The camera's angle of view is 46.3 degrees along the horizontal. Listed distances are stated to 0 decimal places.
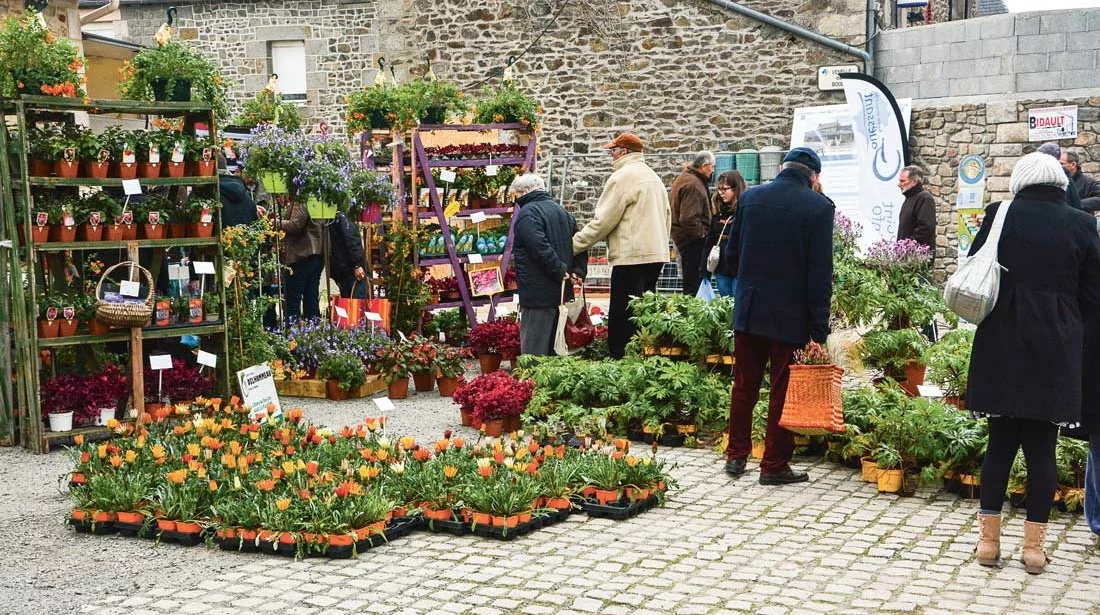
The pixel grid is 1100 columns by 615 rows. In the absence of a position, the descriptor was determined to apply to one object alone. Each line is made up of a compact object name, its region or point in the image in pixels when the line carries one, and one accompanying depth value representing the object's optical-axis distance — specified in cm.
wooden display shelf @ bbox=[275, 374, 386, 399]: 1064
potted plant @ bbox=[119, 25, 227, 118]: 910
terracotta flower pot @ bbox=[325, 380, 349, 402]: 1055
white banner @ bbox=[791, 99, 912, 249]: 1745
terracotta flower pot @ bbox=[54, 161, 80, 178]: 857
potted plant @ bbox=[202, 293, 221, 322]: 945
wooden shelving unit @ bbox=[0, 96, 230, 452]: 846
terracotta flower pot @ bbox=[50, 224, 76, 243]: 862
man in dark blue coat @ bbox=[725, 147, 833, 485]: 716
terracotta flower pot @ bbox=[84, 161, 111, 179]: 870
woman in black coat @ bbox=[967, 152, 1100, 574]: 555
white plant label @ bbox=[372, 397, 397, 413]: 850
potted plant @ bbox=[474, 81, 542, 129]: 1379
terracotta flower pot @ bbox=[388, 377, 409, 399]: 1078
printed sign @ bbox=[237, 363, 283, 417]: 894
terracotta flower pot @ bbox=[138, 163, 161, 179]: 895
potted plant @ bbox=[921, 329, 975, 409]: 841
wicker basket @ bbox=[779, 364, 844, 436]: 725
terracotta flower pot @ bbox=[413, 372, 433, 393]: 1097
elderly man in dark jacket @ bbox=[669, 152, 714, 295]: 1217
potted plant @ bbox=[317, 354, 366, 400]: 1054
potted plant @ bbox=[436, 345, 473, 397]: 1080
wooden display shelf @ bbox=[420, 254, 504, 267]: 1309
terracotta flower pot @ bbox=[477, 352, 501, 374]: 1165
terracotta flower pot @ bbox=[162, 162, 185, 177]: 907
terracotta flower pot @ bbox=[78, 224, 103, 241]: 870
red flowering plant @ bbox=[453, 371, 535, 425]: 878
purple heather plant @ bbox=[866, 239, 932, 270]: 1009
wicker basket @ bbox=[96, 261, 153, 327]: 852
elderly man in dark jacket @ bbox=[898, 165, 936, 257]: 1184
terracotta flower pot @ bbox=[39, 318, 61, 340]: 859
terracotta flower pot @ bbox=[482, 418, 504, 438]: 884
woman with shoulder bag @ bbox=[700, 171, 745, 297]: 1123
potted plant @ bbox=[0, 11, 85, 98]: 827
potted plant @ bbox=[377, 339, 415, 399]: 1074
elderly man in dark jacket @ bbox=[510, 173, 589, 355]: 999
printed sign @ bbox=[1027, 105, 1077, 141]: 1609
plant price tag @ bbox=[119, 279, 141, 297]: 867
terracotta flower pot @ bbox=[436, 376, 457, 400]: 1081
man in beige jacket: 1027
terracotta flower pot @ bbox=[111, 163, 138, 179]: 880
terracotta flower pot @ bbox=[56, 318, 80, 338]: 865
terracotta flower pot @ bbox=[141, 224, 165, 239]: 902
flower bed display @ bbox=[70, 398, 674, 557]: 604
